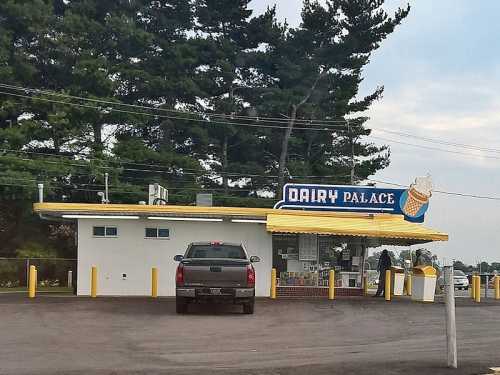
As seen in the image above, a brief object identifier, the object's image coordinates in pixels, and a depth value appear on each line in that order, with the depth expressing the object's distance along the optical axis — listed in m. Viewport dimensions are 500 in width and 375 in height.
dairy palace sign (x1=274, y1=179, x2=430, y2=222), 27.66
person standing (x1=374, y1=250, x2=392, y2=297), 26.28
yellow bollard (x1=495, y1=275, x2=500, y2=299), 28.31
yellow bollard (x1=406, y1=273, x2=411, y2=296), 29.62
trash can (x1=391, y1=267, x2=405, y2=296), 28.08
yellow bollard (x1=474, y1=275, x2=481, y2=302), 26.29
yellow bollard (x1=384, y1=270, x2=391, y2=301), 25.03
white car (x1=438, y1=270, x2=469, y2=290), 43.94
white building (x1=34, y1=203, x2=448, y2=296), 24.97
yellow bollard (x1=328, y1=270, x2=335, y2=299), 24.72
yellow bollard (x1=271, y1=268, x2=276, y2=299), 24.31
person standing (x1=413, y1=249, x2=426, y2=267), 29.12
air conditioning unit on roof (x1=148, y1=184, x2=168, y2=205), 29.58
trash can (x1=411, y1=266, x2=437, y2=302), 25.25
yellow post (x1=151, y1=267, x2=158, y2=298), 24.25
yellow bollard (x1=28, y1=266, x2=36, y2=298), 23.52
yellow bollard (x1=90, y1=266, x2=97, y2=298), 24.00
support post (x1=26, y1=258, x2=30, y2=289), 34.89
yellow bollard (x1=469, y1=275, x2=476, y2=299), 26.81
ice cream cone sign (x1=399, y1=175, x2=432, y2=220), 27.75
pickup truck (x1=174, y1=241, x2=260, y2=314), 18.20
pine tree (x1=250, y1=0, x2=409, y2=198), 54.75
